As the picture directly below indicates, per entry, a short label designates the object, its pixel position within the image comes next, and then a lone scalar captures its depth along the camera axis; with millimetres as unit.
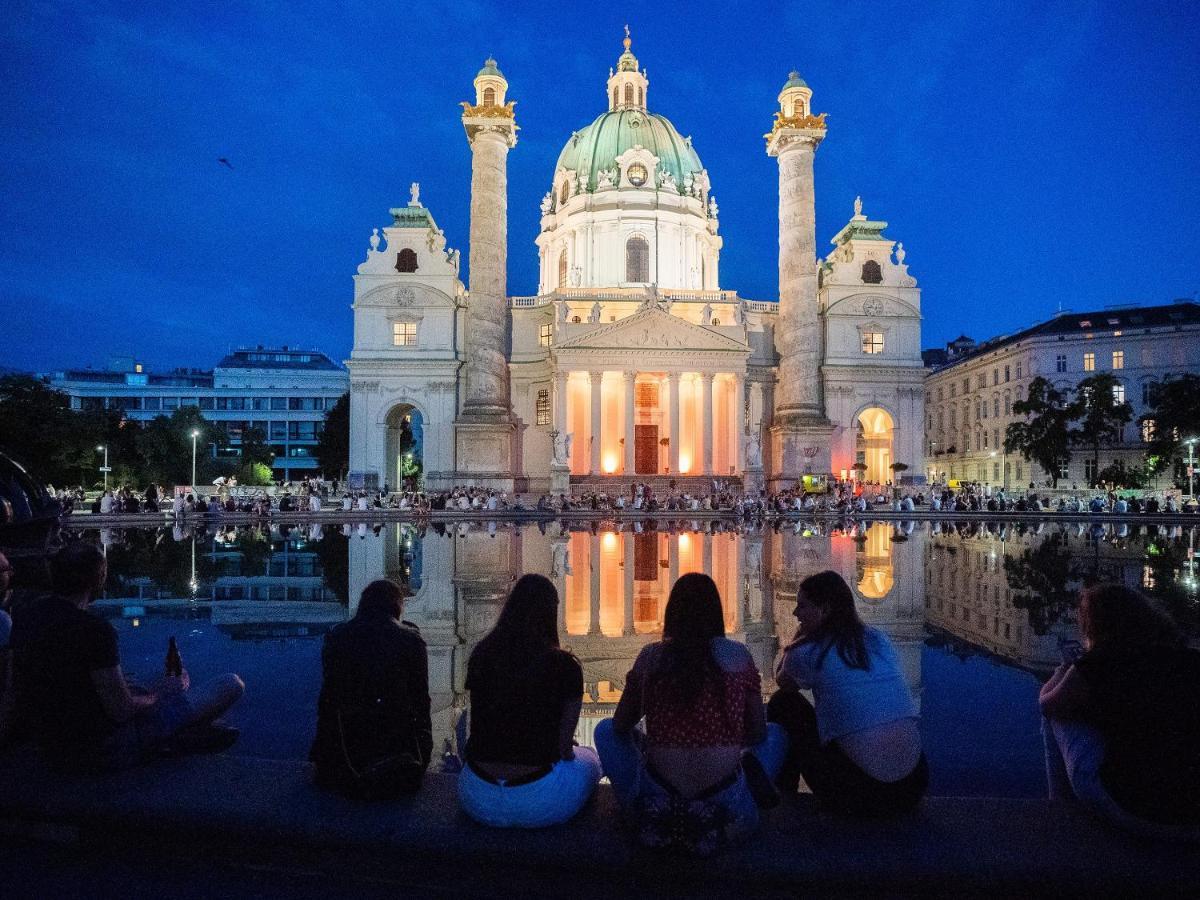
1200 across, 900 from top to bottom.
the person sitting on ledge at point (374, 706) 4086
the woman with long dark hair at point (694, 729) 3746
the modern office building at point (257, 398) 104688
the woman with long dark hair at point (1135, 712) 3615
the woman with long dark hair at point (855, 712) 4031
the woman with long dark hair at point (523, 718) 3883
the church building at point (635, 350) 49750
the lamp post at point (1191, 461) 48778
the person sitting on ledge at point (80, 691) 4301
